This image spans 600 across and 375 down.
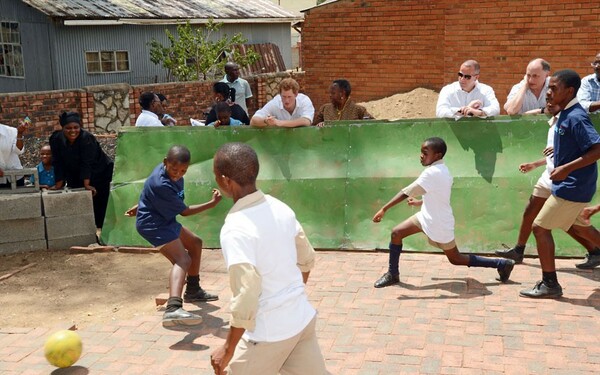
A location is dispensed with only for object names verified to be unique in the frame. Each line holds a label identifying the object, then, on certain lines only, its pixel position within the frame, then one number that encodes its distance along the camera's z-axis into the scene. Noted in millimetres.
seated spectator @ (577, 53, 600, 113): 7699
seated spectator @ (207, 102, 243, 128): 8844
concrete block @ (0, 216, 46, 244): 8602
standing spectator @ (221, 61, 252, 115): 11281
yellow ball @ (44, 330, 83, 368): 5125
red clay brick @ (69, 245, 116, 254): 8672
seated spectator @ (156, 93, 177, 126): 10039
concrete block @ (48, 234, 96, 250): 8750
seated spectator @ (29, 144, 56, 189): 9375
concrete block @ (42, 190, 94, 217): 8664
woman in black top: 8953
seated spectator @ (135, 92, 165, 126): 9008
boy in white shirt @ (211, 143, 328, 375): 3371
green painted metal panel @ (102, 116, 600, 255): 7832
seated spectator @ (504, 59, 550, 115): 7637
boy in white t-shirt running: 6461
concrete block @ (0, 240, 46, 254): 8625
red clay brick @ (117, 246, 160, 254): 8578
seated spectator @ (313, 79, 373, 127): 8461
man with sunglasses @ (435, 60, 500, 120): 7918
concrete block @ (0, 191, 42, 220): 8461
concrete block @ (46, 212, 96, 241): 8727
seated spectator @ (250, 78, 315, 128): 8469
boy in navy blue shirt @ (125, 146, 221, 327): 5926
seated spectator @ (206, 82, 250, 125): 9570
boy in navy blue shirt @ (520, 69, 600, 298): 5949
